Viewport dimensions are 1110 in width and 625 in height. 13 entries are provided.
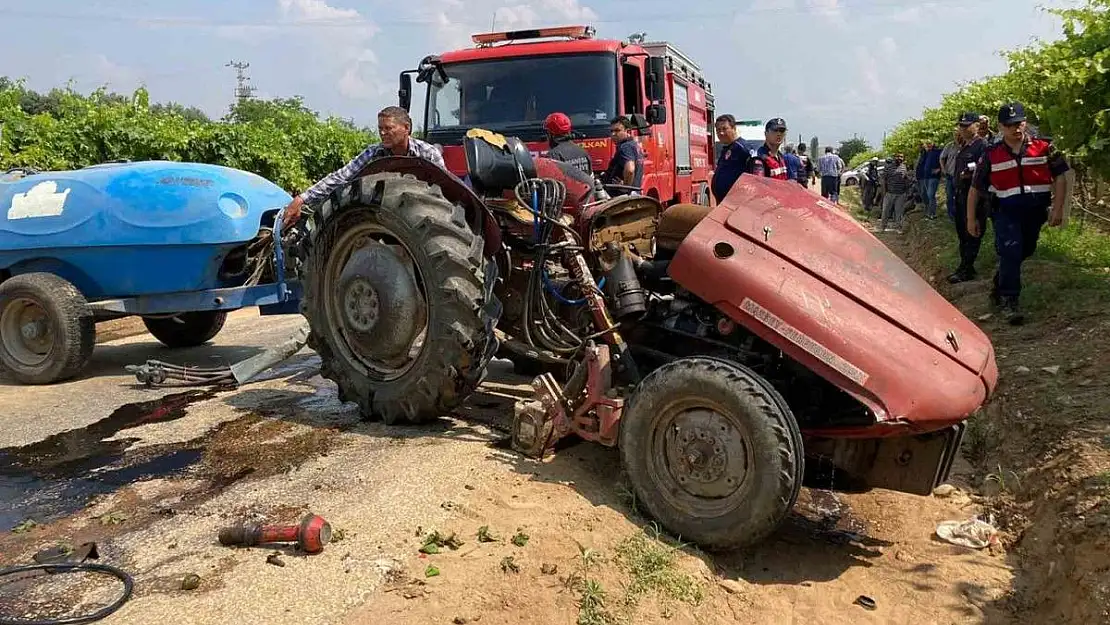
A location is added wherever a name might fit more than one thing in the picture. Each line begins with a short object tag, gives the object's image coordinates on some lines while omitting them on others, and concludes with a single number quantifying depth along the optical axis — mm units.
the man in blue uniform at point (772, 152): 7103
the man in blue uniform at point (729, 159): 7242
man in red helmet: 6273
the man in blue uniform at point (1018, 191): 6474
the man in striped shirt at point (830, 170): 20500
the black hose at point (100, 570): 2793
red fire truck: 7832
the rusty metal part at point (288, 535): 3197
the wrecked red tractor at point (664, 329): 3350
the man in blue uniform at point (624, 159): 7230
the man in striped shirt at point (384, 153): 5047
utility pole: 72750
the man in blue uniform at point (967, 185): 8797
